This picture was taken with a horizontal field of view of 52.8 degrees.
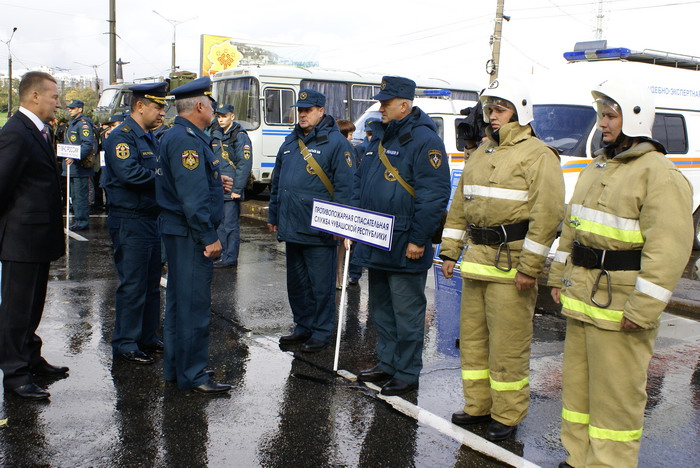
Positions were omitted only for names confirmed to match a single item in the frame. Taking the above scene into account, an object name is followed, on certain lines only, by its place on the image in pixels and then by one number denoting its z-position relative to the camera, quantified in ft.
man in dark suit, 15.81
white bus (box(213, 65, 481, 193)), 60.59
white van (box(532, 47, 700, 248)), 33.94
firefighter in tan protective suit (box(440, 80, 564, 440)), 13.98
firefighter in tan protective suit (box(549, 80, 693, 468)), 11.56
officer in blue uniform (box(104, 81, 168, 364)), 18.29
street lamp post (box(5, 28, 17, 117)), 182.70
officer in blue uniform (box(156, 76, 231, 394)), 15.74
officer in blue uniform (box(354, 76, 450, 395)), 16.38
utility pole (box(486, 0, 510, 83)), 86.99
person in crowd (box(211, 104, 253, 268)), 31.24
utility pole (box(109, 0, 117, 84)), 90.38
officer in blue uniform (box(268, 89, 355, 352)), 20.27
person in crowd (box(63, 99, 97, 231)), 40.55
